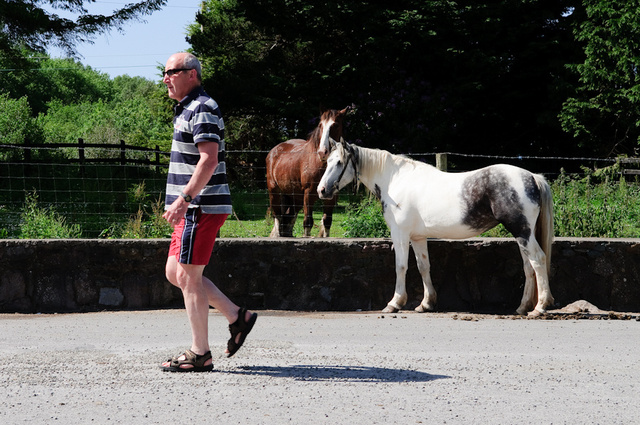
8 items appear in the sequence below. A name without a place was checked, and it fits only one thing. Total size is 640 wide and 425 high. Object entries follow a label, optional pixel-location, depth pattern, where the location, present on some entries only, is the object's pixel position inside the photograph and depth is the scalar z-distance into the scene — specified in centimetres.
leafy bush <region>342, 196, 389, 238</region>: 1070
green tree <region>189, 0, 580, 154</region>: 2664
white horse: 848
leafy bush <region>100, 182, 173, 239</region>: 1047
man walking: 567
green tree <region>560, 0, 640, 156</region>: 2527
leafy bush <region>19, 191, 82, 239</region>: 1049
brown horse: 1127
